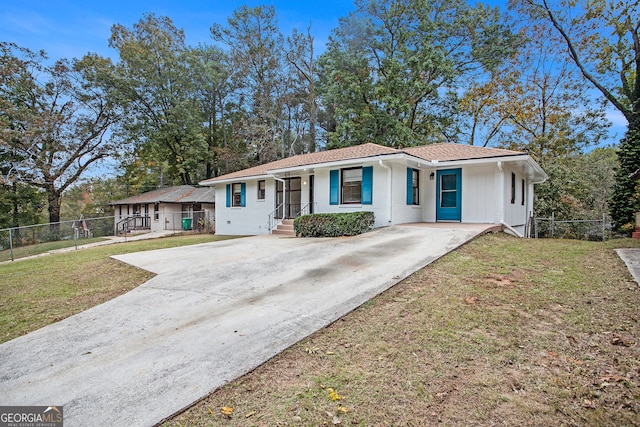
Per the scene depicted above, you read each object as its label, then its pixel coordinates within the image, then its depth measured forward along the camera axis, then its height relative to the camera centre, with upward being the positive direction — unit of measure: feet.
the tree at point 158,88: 85.30 +32.90
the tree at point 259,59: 88.79 +41.74
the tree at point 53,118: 74.02 +21.87
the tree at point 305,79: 86.22 +35.45
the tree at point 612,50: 45.11 +26.13
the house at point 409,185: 37.60 +2.93
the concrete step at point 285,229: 45.18 -3.26
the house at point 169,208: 79.82 -0.50
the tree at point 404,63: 71.61 +33.52
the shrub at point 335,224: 35.65 -2.00
